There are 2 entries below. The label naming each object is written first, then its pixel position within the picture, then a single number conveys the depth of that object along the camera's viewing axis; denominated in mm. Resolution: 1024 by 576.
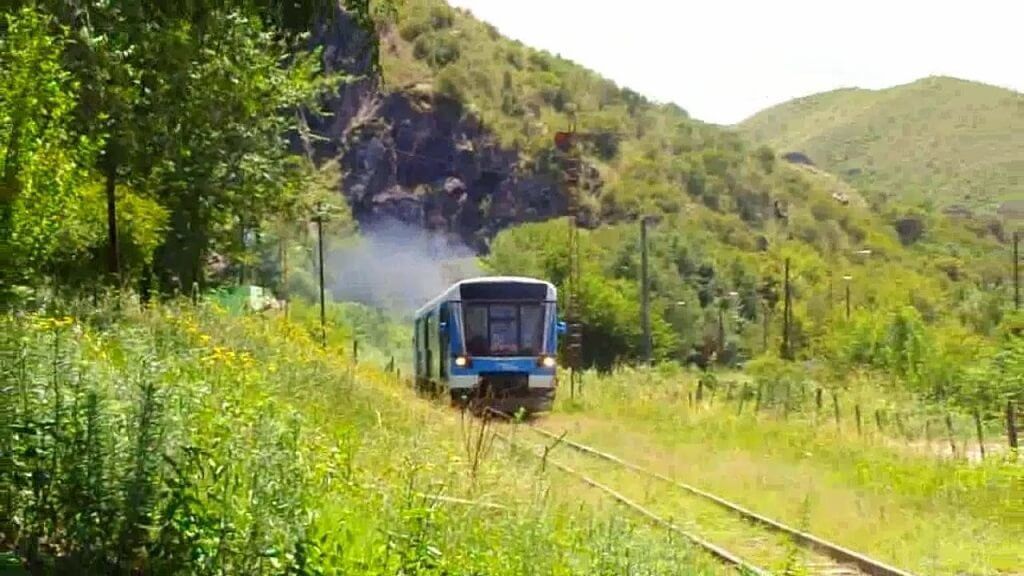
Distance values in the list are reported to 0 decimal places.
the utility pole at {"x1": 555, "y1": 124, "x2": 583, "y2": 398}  51000
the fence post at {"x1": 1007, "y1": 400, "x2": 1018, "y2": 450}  27703
